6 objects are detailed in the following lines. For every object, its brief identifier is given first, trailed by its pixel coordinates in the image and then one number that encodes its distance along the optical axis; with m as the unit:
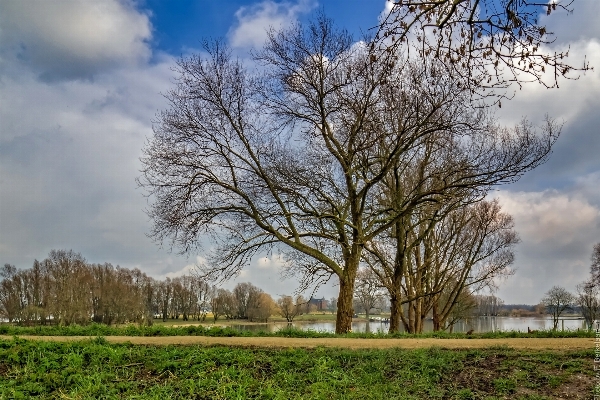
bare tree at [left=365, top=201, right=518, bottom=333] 19.39
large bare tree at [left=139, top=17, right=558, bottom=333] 14.59
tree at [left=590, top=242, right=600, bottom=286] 37.10
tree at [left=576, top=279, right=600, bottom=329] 36.38
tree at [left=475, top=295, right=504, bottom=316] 31.48
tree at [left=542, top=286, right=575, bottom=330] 33.56
